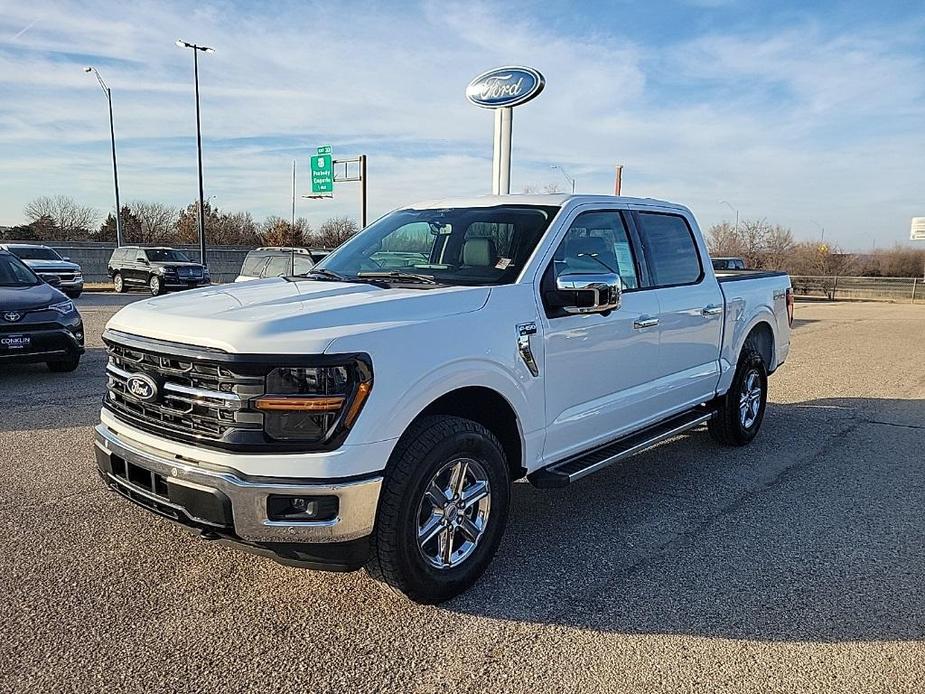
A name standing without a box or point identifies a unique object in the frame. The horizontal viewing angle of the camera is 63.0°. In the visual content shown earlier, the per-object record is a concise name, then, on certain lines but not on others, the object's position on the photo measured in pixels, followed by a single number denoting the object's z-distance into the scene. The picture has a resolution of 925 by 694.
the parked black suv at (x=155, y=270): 27.70
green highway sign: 34.88
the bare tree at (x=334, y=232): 64.12
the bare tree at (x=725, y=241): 58.19
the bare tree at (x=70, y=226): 56.53
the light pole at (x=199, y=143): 31.59
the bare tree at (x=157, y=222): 61.79
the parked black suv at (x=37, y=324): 8.66
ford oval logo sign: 15.07
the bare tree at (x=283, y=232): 58.06
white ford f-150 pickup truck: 3.09
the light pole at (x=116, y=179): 35.72
